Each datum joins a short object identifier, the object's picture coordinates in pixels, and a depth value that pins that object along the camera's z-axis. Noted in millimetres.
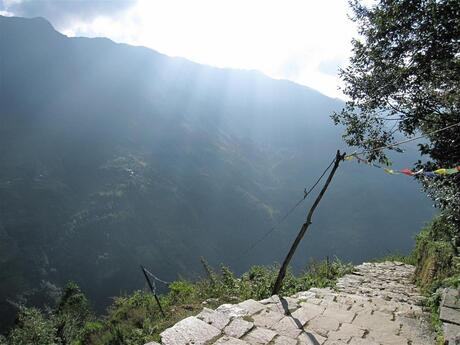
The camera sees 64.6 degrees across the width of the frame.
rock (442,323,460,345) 4242
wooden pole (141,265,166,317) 6783
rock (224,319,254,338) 4910
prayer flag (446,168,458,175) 4519
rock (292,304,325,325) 5542
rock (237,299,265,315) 5749
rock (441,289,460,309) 5172
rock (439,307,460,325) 4811
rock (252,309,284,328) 5275
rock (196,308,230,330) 5191
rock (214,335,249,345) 4621
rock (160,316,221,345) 4742
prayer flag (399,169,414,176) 5773
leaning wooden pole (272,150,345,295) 7484
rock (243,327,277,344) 4719
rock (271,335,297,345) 4680
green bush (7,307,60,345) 16484
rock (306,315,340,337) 5172
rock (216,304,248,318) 5535
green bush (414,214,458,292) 7272
